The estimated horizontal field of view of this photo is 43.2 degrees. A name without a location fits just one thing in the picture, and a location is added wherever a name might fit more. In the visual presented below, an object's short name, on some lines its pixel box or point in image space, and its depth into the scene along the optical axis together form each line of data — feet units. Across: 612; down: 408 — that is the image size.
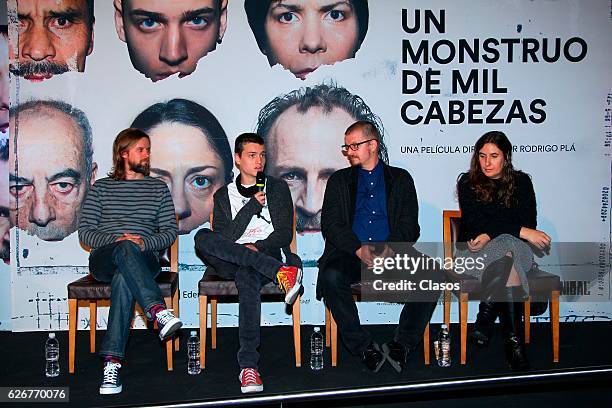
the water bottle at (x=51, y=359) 13.58
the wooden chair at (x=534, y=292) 14.26
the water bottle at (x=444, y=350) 14.20
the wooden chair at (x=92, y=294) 13.73
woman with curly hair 14.30
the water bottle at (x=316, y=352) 14.15
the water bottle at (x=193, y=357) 13.88
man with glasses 13.98
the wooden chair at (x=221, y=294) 14.01
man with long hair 13.05
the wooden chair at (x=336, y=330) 14.33
